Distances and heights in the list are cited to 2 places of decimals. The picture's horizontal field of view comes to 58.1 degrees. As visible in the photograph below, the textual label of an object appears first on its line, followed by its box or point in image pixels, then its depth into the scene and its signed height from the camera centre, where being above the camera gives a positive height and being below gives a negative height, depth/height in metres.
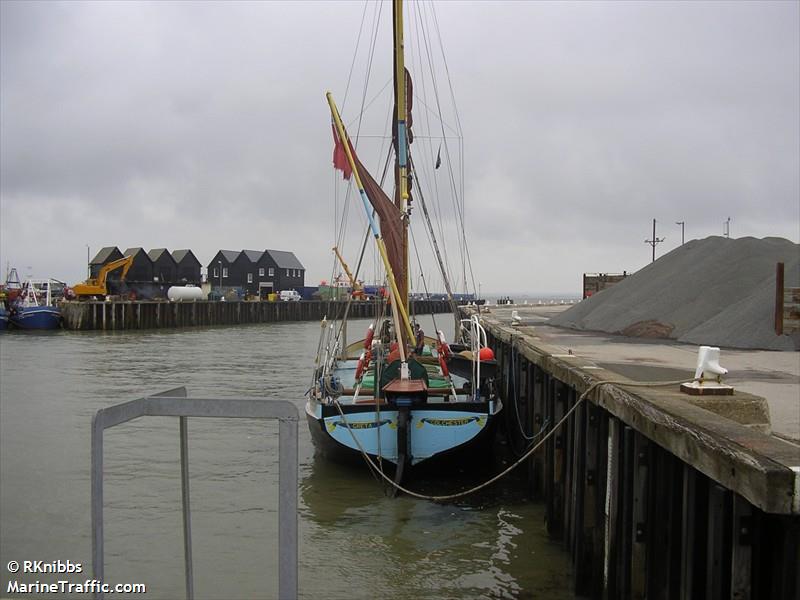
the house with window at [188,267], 114.12 +2.32
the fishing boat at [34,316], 73.44 -3.70
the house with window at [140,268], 104.88 +1.87
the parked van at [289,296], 113.06 -2.14
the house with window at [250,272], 122.62 +1.73
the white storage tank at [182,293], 95.50 -1.56
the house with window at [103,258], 111.00 +3.58
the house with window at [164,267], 110.00 +2.20
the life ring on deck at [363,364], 17.98 -2.07
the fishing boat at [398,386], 14.23 -2.33
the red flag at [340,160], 17.38 +2.98
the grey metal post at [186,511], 5.27 -1.72
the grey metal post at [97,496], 4.15 -1.25
